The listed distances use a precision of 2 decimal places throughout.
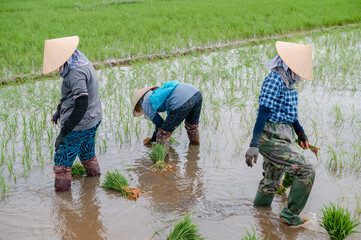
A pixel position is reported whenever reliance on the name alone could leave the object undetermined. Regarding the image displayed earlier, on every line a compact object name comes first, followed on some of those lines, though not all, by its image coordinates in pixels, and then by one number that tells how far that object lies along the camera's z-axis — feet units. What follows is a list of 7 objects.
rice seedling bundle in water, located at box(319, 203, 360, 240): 8.23
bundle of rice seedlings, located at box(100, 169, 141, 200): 10.40
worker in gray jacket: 9.30
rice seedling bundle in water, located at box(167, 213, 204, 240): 8.12
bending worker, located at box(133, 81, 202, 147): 11.68
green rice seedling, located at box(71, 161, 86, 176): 11.53
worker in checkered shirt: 8.42
